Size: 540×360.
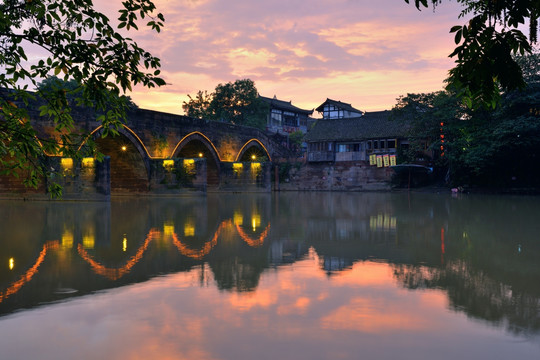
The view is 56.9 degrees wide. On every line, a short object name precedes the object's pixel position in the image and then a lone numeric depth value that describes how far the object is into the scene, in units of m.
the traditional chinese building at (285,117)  61.72
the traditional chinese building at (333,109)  58.28
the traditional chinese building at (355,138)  45.22
